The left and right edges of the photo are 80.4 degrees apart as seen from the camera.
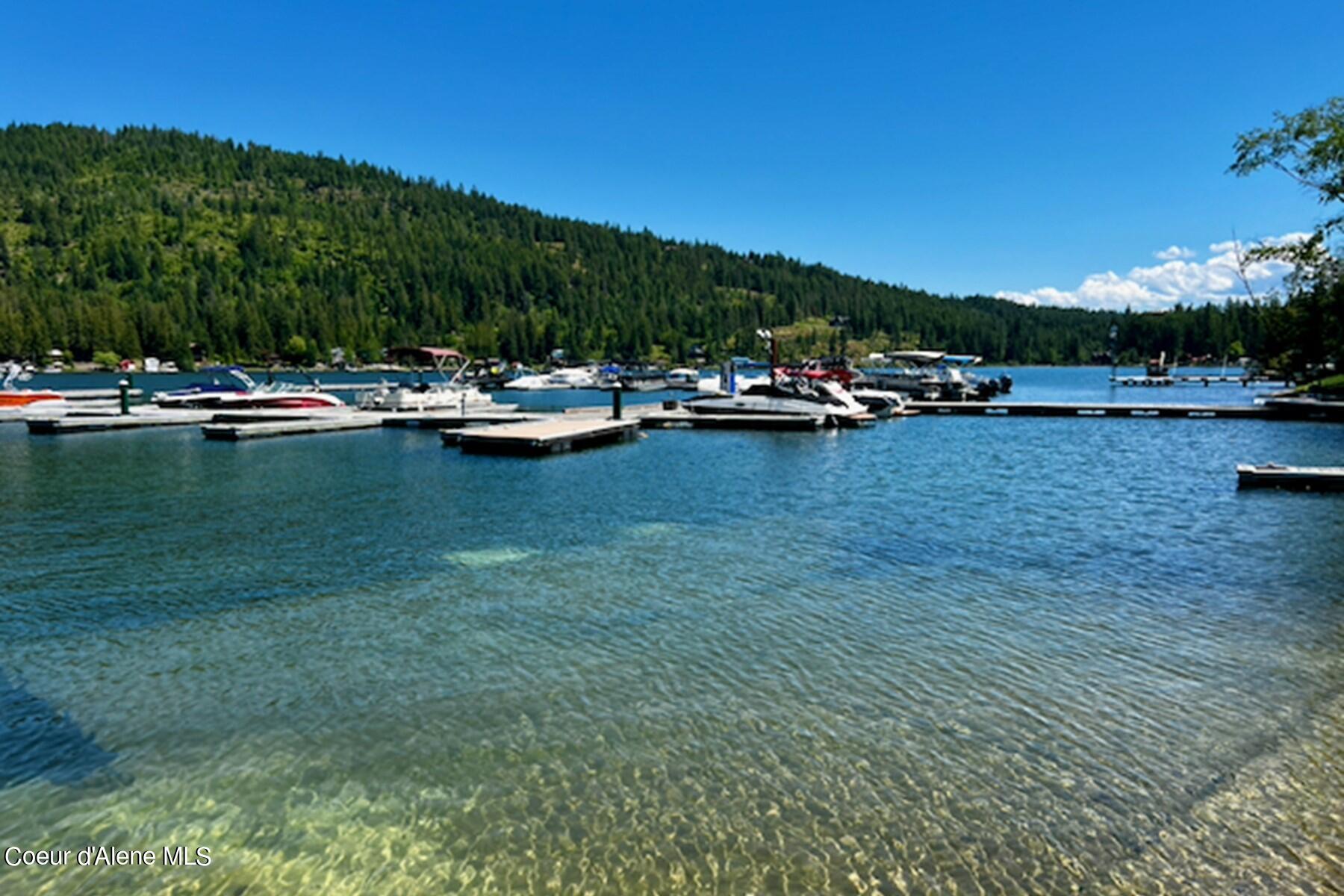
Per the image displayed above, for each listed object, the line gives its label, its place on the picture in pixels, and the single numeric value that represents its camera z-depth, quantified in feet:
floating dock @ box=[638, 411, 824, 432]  129.08
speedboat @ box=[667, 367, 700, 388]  321.11
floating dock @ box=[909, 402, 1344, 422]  150.92
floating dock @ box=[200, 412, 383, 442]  111.55
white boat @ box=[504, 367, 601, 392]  328.49
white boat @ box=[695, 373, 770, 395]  151.02
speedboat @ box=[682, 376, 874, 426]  133.59
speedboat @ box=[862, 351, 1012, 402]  196.75
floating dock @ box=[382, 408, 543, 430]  131.54
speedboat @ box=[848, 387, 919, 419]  162.20
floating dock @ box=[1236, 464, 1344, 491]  71.10
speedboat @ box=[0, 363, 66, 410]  159.33
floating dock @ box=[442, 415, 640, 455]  98.22
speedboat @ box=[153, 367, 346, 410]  141.38
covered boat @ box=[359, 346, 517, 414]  148.36
